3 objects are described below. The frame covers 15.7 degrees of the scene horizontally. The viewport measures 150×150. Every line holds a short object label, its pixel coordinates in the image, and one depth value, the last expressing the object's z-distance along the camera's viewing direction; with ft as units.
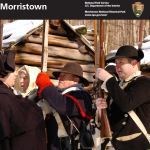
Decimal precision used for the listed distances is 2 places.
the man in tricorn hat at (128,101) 15.67
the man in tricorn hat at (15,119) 14.80
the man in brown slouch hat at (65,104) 15.94
